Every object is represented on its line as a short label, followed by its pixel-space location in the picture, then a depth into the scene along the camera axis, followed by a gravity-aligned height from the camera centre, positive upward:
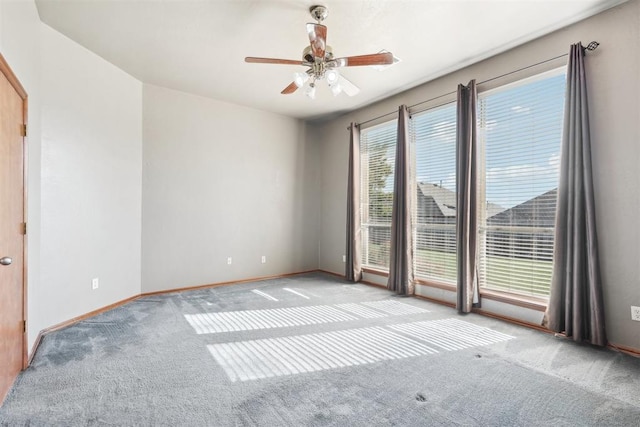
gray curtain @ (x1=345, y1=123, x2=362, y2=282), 5.50 +0.08
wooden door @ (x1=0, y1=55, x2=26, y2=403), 1.99 -0.12
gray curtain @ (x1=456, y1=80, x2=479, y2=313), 3.71 +0.10
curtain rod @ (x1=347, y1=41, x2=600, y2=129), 2.90 +1.55
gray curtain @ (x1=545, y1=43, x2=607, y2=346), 2.80 -0.17
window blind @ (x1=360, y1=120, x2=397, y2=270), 5.16 +0.40
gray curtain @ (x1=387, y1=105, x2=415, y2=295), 4.57 -0.07
